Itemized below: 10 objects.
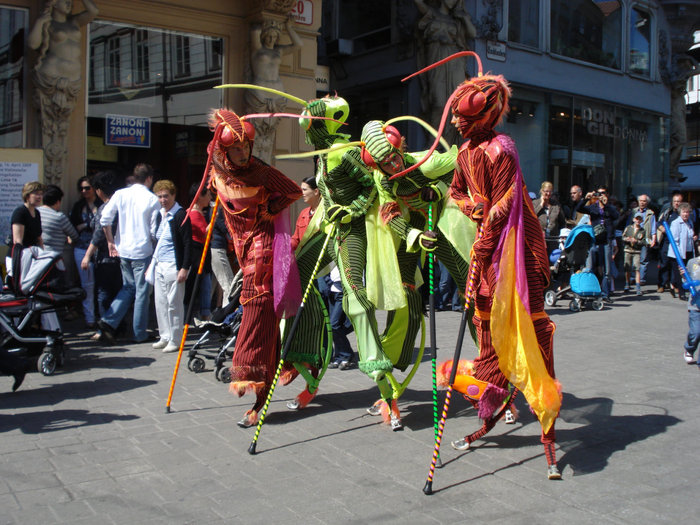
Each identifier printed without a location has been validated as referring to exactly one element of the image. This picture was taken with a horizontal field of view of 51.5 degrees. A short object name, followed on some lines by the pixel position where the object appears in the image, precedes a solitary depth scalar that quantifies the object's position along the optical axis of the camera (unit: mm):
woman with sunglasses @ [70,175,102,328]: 9398
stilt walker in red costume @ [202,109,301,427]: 5047
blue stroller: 11289
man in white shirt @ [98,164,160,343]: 8281
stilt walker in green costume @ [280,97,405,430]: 5156
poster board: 8766
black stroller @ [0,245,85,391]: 6605
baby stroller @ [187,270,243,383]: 6883
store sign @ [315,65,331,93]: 14688
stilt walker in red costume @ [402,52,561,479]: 4242
